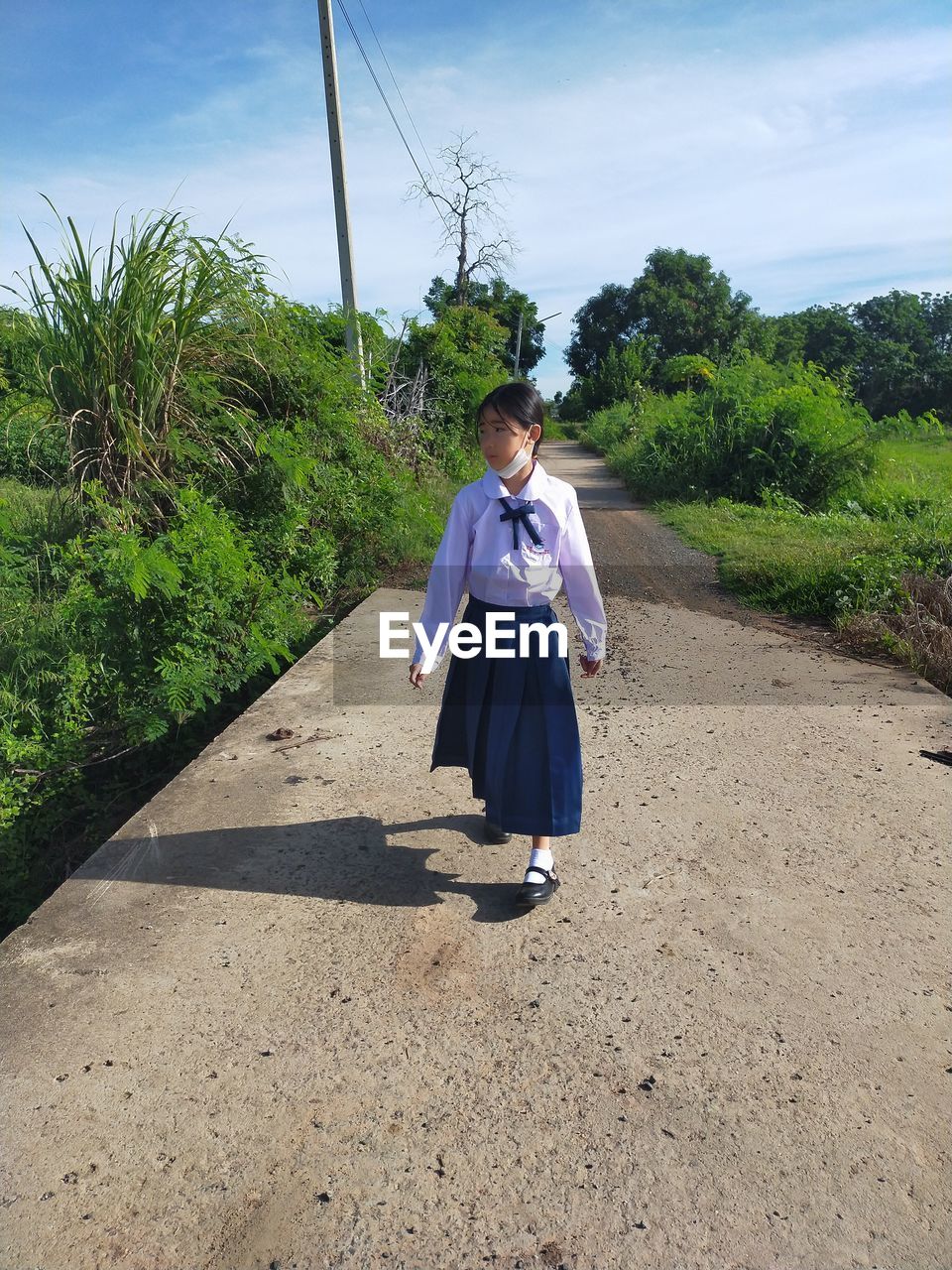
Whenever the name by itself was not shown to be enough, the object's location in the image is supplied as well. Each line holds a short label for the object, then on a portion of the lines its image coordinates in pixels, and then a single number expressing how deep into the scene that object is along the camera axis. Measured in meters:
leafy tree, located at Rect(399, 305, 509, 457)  16.34
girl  3.03
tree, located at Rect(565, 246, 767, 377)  55.34
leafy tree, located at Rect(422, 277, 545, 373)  35.62
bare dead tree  25.34
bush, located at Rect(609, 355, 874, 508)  13.26
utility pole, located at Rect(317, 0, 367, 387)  10.82
